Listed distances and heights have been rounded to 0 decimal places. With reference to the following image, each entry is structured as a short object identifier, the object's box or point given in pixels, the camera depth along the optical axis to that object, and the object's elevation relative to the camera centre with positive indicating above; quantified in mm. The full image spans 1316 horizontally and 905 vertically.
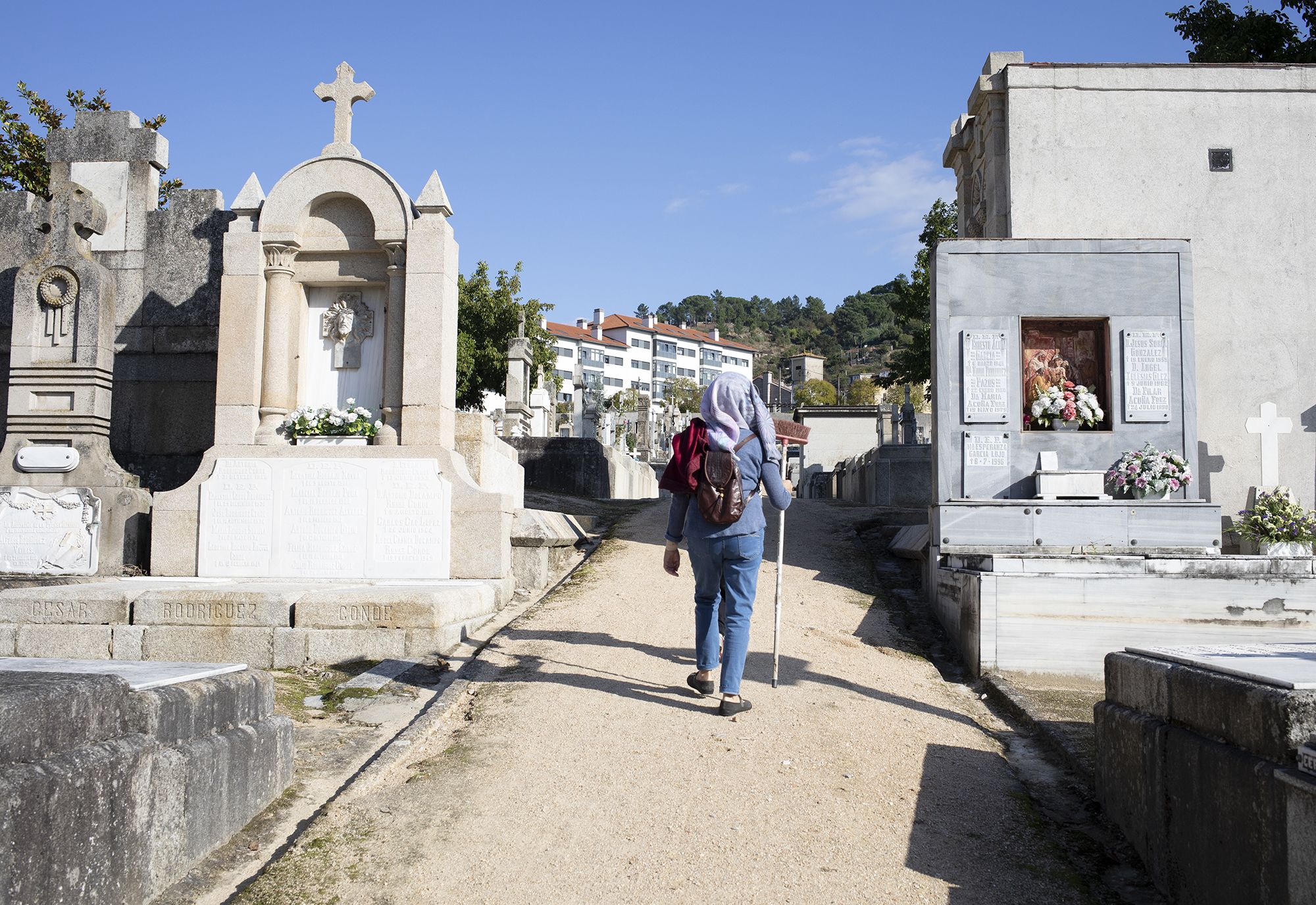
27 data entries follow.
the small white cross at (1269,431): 11625 +862
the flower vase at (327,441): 9734 +505
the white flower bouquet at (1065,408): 10086 +949
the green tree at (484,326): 36656 +6287
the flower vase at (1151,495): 9523 +73
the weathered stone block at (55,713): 2562 -622
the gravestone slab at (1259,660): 2889 -523
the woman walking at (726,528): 5441 -171
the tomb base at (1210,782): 2635 -860
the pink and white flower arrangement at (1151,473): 9508 +288
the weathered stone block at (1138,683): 3617 -696
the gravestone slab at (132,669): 3270 -639
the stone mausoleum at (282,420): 9250 +696
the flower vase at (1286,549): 9898 -441
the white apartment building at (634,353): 94875 +14651
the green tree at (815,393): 78938 +8756
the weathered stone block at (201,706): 3227 -784
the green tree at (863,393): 74312 +8196
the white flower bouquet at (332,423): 9781 +680
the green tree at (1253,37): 19391 +9378
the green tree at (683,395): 76188 +8116
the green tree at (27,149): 16469 +5649
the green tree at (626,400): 65006 +6699
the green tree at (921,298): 23734 +4847
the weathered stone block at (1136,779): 3514 -1065
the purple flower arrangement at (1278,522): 10234 -186
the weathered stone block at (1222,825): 2689 -949
